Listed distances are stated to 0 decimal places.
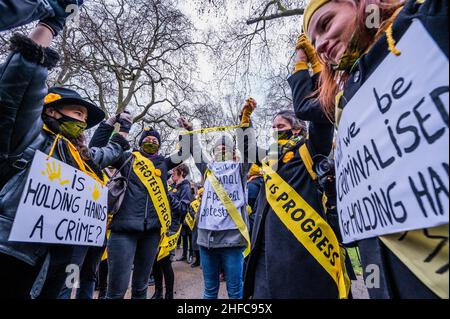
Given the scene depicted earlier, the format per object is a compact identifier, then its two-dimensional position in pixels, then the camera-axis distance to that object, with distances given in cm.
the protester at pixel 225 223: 276
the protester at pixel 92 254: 202
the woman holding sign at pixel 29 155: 136
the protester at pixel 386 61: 59
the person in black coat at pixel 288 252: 143
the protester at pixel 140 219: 264
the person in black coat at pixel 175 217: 367
